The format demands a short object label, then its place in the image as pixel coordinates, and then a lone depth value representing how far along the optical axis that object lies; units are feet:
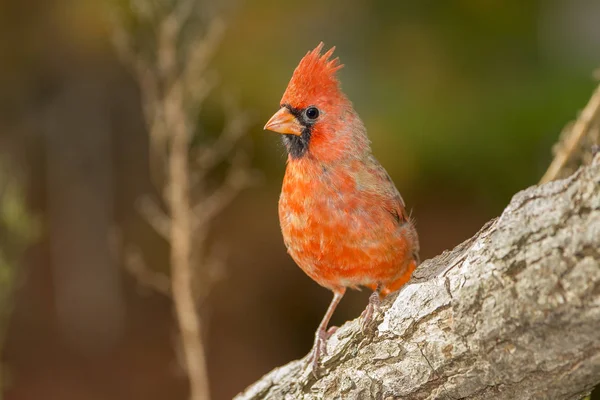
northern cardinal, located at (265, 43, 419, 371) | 14.55
